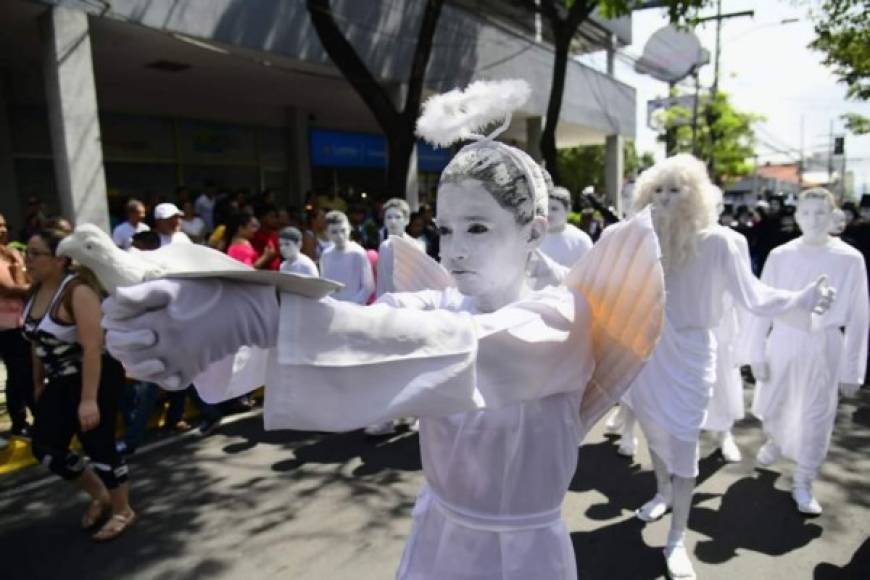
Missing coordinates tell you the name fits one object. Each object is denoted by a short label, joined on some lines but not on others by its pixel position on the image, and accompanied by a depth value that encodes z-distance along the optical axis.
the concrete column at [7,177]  9.39
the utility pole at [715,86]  18.85
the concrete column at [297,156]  13.74
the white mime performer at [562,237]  4.71
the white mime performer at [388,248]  5.20
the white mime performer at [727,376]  3.92
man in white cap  5.79
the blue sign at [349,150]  14.34
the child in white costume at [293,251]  5.61
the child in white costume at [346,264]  5.75
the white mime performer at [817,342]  3.75
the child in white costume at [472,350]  0.95
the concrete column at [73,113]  6.54
